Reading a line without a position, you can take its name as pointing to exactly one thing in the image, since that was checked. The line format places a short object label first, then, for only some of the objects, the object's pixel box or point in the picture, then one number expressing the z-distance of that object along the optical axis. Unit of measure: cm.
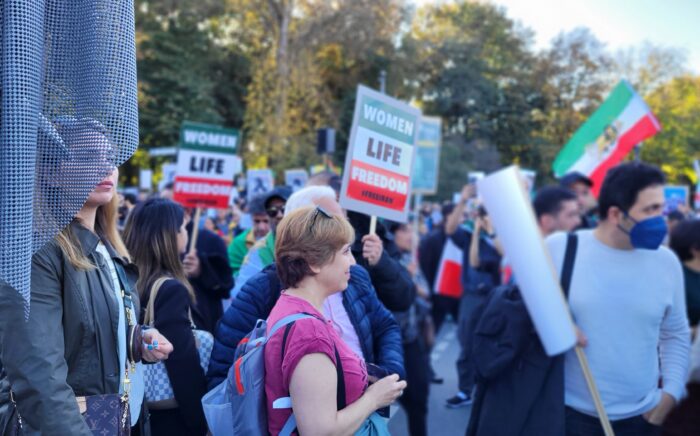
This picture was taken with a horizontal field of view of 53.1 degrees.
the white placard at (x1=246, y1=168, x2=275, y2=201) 1163
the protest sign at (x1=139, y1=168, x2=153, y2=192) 2000
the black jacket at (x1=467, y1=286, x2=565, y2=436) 331
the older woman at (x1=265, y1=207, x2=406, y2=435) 225
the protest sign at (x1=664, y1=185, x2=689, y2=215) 1485
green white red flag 777
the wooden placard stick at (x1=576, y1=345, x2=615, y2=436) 299
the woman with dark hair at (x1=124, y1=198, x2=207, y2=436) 318
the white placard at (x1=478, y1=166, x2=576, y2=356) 276
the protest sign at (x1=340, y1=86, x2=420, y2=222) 410
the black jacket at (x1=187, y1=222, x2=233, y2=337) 482
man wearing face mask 328
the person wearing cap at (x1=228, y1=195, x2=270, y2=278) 584
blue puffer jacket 302
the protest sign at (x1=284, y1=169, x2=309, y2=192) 1204
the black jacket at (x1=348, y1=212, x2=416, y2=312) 402
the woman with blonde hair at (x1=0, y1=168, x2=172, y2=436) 182
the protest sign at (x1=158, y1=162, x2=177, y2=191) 1444
